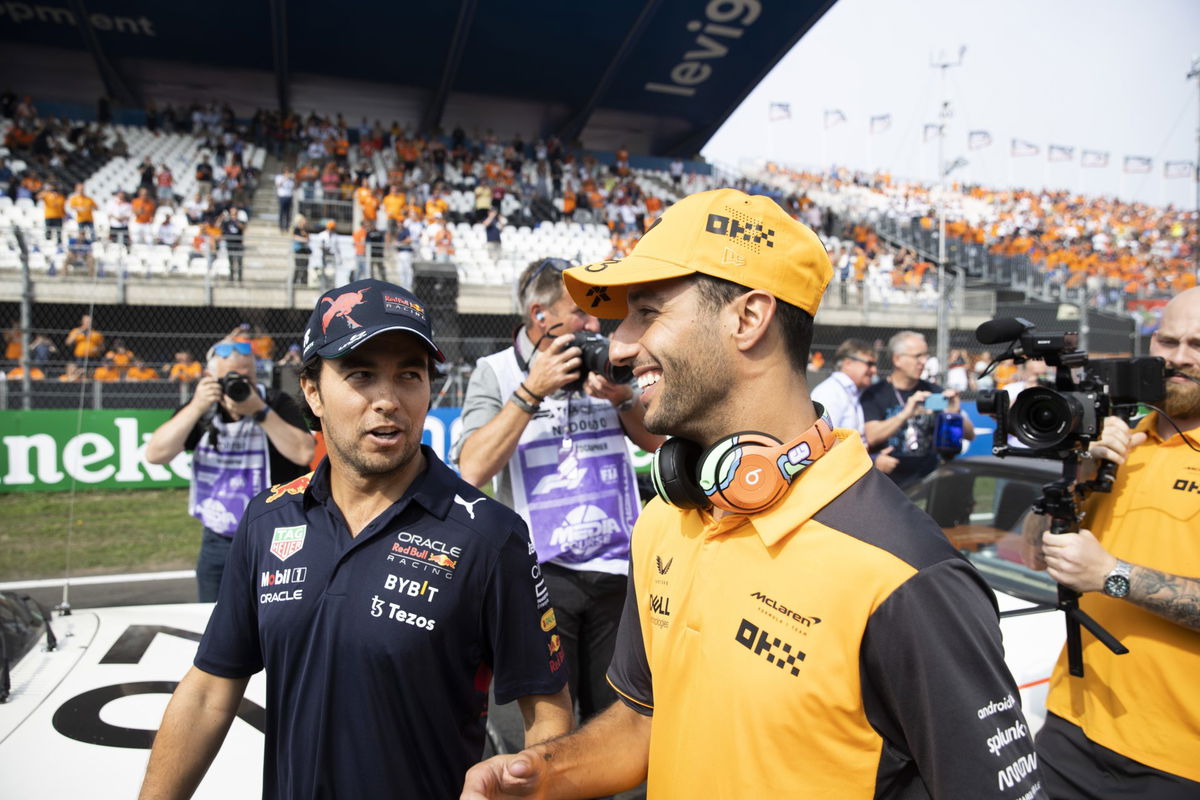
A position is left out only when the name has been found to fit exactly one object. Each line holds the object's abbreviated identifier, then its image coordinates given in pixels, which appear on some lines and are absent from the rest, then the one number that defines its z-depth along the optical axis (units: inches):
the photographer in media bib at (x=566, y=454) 109.3
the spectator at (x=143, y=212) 584.1
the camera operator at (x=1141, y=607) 81.5
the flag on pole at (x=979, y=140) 1478.8
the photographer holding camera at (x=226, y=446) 157.0
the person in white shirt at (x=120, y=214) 581.0
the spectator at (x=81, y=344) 439.2
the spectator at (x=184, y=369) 439.8
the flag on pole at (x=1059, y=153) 1810.3
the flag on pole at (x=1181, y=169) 1785.2
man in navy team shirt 63.9
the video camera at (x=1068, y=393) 85.4
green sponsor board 369.7
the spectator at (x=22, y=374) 383.9
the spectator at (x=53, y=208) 592.7
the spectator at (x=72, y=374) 394.4
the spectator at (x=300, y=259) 544.4
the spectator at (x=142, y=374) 419.5
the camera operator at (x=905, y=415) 209.2
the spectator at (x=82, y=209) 604.1
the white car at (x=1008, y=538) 120.0
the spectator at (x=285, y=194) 719.1
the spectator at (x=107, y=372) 424.2
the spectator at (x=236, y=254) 534.9
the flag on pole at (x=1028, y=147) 1835.6
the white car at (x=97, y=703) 83.9
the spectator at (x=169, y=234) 526.3
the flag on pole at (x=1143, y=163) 2049.7
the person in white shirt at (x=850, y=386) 195.2
